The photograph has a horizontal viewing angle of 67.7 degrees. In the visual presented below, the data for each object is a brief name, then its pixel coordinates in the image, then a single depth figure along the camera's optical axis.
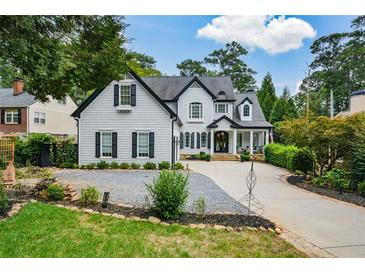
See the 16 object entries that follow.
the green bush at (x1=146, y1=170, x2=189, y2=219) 4.09
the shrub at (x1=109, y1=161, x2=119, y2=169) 11.25
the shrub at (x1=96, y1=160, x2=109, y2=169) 11.23
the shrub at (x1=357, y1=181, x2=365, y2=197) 6.21
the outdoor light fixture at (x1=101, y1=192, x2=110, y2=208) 4.70
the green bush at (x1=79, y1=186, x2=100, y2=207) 4.80
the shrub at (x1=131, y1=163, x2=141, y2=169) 11.32
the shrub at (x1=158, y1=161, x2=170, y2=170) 11.29
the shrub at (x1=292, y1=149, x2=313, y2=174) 9.31
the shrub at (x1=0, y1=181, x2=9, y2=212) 4.37
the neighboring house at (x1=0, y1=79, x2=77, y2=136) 19.02
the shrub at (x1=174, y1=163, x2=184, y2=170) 11.36
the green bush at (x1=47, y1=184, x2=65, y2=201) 5.10
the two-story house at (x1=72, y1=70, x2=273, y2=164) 11.45
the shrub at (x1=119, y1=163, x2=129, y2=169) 11.31
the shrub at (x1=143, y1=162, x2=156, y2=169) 11.22
